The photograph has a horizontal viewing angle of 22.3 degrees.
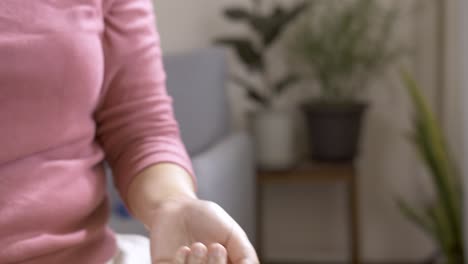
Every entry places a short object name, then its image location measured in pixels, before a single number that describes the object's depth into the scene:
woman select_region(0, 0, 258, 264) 1.62
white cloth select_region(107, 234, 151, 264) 1.87
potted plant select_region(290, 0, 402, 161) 3.91
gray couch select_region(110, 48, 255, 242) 3.47
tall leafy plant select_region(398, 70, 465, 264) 3.66
